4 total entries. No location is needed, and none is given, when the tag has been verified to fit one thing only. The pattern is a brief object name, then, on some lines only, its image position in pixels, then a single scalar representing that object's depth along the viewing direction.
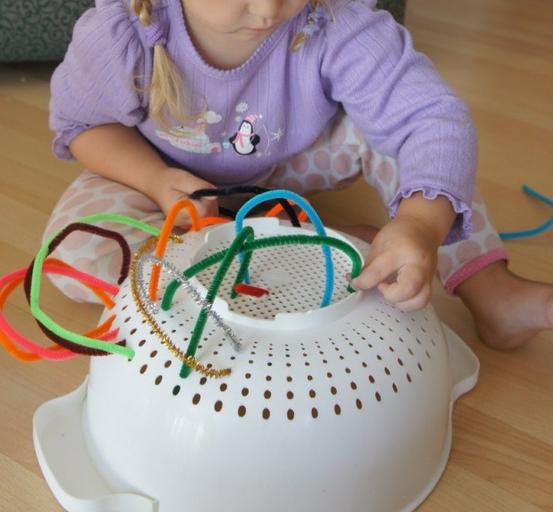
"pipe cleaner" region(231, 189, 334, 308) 0.65
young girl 0.81
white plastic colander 0.57
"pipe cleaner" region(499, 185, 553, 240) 1.03
